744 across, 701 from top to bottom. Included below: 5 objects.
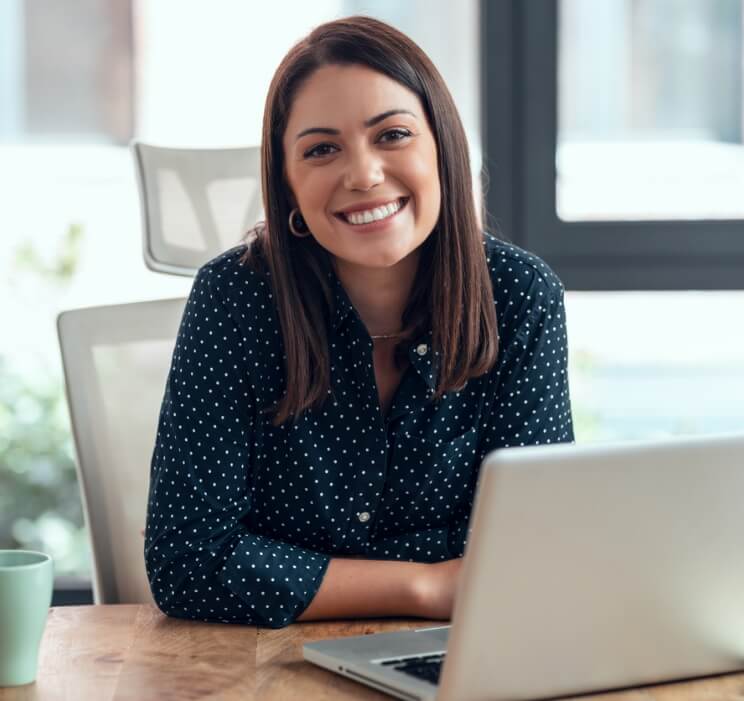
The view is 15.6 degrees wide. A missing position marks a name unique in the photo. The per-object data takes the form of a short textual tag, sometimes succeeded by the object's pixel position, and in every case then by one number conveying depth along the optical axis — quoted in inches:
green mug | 87.5
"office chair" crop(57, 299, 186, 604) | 108.4
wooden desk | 86.8
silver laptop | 82.1
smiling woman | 101.2
